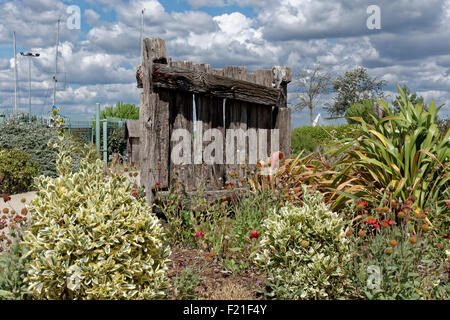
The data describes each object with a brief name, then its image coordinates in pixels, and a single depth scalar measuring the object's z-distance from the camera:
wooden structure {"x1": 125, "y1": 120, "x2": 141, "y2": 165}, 16.42
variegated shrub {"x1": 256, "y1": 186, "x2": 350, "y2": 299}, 3.29
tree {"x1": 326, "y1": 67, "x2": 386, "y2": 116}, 34.74
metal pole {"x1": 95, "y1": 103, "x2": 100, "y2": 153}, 15.56
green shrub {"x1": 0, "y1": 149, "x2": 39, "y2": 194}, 9.59
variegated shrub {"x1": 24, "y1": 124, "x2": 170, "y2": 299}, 2.77
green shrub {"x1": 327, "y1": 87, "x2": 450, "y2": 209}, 4.82
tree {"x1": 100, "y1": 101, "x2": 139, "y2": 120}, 20.97
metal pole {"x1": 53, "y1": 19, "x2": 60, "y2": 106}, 23.09
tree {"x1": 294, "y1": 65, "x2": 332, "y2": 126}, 30.03
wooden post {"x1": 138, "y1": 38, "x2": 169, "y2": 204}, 5.19
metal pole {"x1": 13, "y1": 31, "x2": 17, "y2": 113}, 25.66
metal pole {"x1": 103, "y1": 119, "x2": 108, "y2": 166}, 15.79
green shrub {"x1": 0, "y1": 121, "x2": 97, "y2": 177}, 10.87
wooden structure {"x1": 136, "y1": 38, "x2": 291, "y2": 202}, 5.21
